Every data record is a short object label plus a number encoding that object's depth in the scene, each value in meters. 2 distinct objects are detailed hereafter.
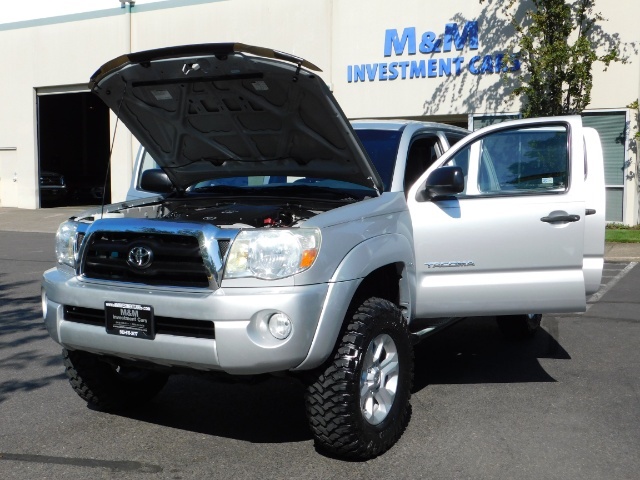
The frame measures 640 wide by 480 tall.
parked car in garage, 25.83
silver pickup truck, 4.03
